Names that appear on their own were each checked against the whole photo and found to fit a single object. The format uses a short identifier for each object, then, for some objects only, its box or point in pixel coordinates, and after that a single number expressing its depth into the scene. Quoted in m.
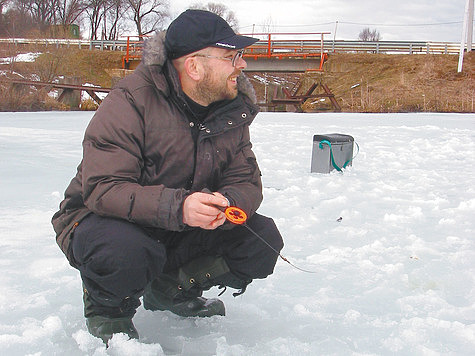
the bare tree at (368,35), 58.97
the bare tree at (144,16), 39.59
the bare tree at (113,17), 39.53
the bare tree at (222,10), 44.03
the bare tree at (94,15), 39.66
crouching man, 1.56
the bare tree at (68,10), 40.31
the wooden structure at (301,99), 17.23
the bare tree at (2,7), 40.78
